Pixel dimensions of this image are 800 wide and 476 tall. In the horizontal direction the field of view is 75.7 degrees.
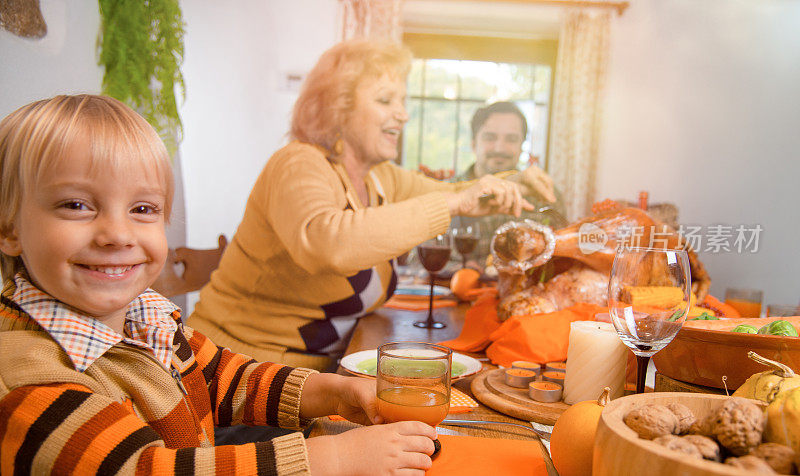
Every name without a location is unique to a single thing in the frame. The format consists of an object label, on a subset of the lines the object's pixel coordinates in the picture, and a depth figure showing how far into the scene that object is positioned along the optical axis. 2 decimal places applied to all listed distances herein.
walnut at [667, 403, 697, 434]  0.34
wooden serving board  0.62
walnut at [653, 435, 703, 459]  0.29
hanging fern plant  1.48
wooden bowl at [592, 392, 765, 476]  0.27
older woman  1.11
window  2.86
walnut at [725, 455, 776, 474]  0.27
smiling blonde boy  0.43
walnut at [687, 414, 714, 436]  0.33
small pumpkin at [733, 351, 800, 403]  0.36
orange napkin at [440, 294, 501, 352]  0.93
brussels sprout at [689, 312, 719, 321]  0.68
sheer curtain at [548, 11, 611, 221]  2.45
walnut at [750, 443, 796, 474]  0.28
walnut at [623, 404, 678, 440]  0.32
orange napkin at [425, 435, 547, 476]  0.47
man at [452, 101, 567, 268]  2.96
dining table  0.58
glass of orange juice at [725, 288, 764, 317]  1.15
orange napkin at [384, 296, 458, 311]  1.44
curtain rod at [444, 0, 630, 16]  2.31
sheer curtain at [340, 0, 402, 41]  2.33
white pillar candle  0.62
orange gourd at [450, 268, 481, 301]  1.54
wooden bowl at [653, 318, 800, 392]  0.49
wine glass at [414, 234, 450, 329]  1.20
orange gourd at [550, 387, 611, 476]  0.42
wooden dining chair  1.42
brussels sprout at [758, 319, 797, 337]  0.52
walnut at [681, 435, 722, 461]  0.30
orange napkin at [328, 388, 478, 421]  0.64
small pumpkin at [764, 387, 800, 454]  0.31
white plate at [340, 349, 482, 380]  0.73
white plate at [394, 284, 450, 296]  1.60
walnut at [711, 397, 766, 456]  0.31
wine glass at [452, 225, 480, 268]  1.40
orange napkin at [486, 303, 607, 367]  0.83
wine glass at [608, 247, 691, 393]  0.50
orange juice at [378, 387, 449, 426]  0.50
